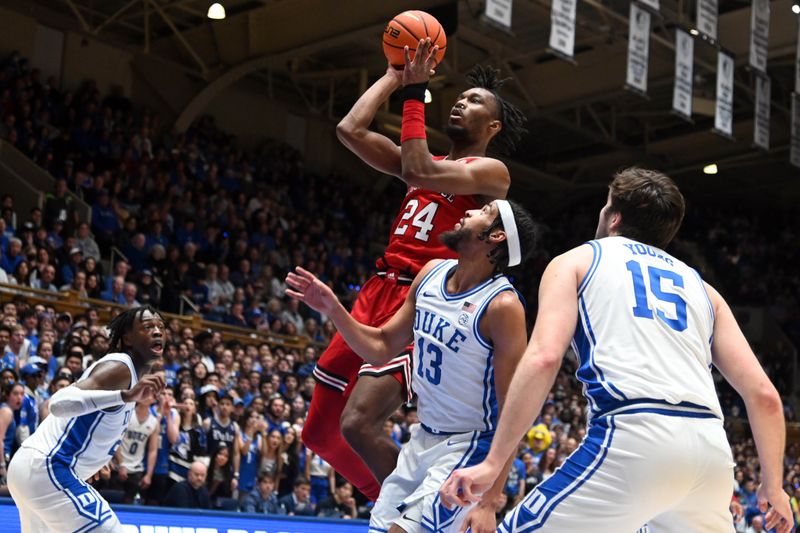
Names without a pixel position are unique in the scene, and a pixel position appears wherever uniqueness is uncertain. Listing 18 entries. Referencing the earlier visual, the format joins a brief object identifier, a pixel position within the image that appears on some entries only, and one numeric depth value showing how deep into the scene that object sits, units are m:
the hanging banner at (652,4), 14.97
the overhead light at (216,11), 17.69
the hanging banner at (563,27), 14.06
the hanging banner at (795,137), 17.11
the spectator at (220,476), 10.81
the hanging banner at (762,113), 16.97
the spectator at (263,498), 11.05
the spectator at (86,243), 14.30
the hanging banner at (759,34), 16.09
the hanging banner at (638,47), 14.83
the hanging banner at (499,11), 13.22
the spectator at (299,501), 11.35
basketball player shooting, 4.75
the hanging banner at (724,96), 15.93
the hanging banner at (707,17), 15.26
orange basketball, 5.06
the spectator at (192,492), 10.10
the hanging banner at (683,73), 15.52
